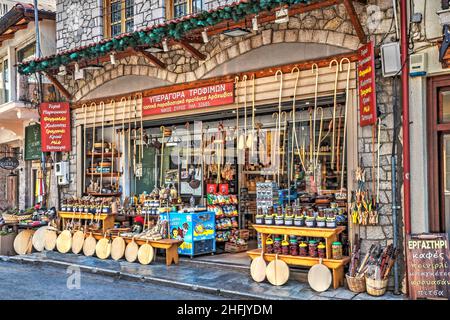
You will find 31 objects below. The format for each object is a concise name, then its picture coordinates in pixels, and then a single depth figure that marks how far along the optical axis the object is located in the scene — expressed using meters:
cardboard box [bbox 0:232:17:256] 12.13
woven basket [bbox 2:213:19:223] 12.64
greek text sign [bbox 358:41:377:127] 7.75
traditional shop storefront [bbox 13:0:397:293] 8.31
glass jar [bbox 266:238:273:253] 8.64
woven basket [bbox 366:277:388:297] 7.31
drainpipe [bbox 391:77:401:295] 7.69
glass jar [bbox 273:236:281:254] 8.56
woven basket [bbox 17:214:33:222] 13.09
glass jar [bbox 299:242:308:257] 8.30
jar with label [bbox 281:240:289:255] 8.48
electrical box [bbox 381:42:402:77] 7.65
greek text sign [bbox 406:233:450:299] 6.83
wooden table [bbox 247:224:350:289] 7.91
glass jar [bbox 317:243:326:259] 8.08
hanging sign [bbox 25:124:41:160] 15.84
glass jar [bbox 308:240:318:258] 8.16
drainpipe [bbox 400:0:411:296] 7.47
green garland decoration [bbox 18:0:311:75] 8.13
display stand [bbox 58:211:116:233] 11.92
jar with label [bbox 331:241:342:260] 8.00
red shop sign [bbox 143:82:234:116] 10.20
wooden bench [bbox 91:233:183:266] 10.09
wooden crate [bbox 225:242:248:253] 10.99
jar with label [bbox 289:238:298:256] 8.40
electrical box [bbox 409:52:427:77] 7.38
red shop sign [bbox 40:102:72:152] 13.58
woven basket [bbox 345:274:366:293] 7.52
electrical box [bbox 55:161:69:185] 13.62
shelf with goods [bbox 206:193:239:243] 11.22
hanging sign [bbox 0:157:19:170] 16.59
